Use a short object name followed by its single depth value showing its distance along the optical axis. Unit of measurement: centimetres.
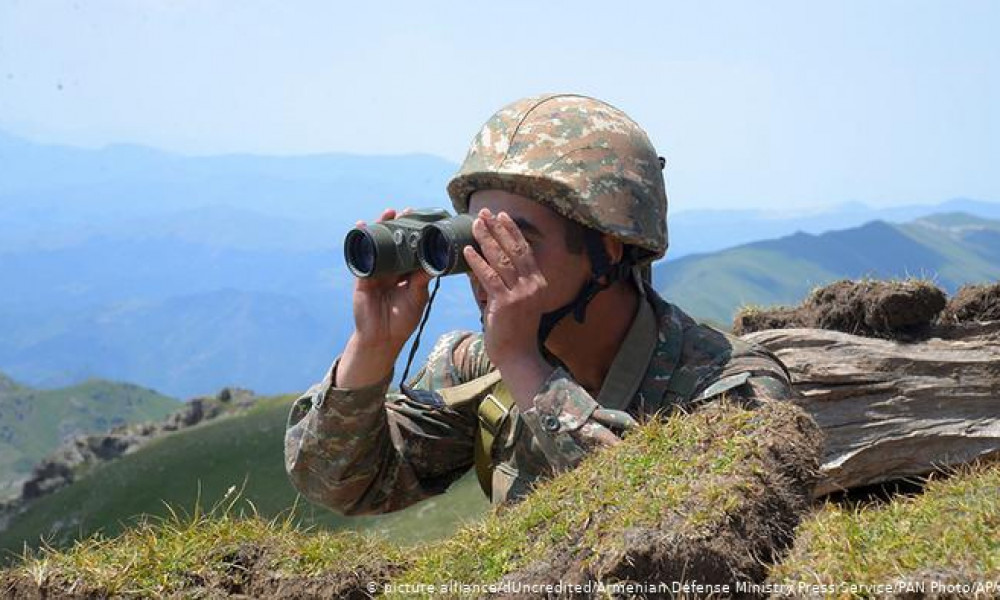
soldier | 430
